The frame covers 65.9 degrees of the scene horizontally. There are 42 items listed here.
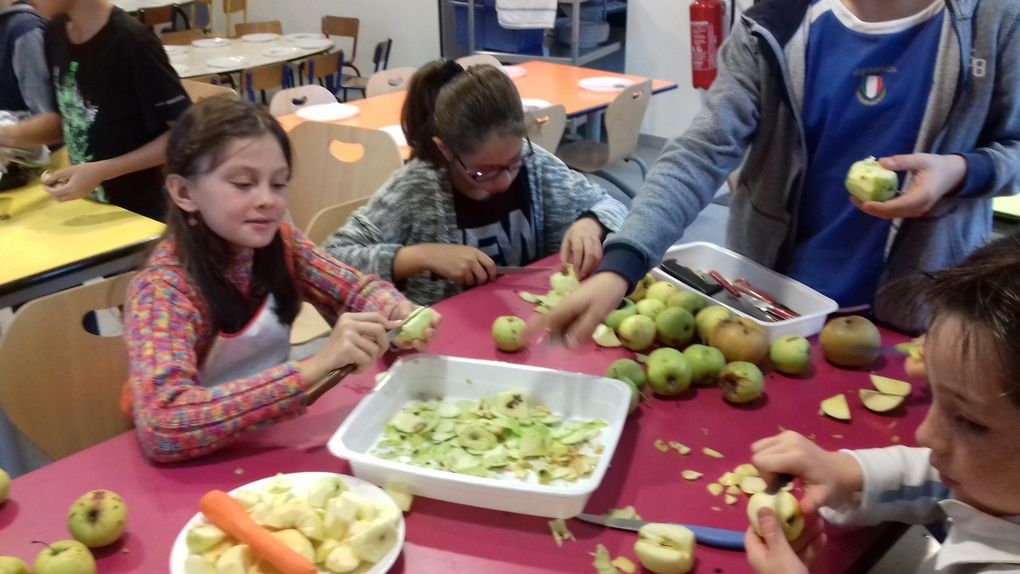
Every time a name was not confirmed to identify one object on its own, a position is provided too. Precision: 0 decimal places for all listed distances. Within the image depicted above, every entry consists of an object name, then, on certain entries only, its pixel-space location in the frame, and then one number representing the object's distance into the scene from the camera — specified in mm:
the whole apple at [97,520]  899
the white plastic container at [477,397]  940
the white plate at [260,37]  5340
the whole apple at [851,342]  1244
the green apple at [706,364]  1212
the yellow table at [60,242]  1807
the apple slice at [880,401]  1149
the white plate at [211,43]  5156
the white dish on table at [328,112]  3284
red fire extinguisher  4734
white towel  4891
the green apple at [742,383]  1159
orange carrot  842
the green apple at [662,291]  1404
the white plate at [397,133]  2869
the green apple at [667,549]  850
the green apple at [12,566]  827
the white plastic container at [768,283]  1312
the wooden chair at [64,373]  1355
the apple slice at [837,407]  1136
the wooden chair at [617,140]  3535
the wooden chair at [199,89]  3126
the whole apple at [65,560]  843
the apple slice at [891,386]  1168
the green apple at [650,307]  1360
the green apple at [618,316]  1364
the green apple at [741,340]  1234
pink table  910
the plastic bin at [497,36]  5273
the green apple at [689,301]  1368
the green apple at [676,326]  1312
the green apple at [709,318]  1289
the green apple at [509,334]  1332
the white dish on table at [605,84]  3780
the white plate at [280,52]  4955
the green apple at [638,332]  1310
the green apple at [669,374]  1180
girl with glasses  1660
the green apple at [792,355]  1232
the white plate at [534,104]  3230
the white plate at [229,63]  4598
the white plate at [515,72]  3992
